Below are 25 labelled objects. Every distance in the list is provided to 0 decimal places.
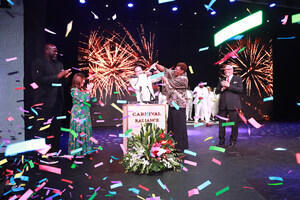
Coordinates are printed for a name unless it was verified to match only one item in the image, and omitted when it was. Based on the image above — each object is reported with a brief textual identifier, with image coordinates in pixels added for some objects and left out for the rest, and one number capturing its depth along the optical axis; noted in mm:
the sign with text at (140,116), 3770
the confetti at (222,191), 2316
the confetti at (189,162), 3448
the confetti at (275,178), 2752
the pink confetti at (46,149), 3773
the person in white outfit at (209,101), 8820
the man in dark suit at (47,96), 3709
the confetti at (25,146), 3823
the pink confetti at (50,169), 3086
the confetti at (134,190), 2326
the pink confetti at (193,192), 2304
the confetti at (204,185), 2459
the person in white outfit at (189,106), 9914
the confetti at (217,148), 4350
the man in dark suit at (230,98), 4359
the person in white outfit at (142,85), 4168
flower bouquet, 3005
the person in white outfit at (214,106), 10422
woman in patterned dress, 3793
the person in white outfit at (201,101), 8539
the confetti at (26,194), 2189
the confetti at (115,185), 2471
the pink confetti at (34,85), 3797
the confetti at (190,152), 4105
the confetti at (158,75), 4285
